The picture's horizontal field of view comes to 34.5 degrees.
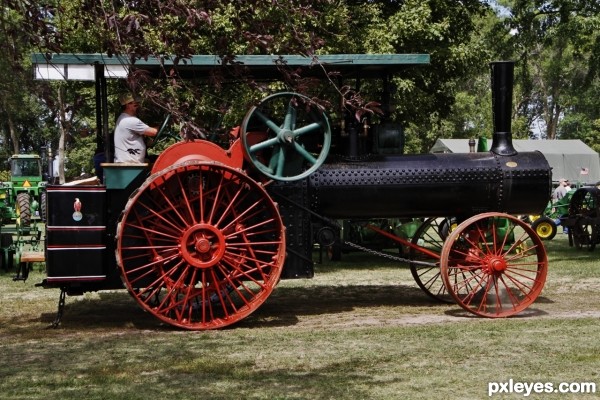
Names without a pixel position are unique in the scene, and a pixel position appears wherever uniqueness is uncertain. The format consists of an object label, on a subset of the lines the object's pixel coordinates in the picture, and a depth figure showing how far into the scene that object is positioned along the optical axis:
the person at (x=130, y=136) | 9.73
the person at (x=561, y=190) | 27.25
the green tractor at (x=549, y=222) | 22.92
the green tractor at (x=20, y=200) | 16.16
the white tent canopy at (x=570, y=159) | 42.09
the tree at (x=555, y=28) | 17.65
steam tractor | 9.38
